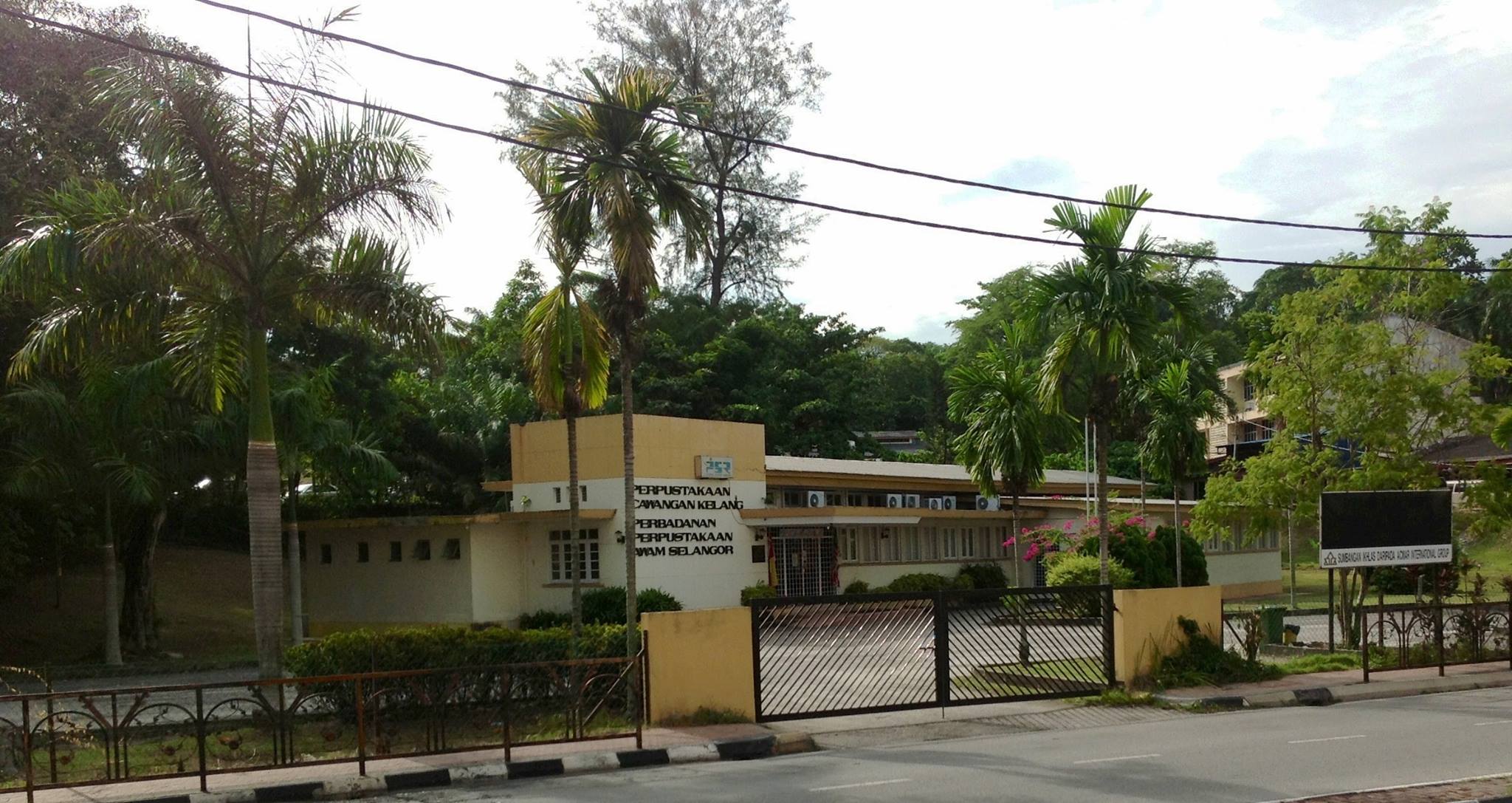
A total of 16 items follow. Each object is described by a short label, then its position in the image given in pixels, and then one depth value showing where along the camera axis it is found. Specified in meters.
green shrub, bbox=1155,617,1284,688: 17.69
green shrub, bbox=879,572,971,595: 34.38
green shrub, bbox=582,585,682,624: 27.61
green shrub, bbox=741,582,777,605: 30.45
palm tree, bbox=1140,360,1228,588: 34.56
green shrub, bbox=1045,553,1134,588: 23.62
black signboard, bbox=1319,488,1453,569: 18.17
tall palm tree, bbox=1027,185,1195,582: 18.53
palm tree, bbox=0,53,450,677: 14.18
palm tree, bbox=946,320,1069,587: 25.44
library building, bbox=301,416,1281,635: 29.17
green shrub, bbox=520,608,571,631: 28.76
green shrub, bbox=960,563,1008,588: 37.34
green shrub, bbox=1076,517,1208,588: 32.69
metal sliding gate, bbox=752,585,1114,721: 15.40
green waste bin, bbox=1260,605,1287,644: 23.22
